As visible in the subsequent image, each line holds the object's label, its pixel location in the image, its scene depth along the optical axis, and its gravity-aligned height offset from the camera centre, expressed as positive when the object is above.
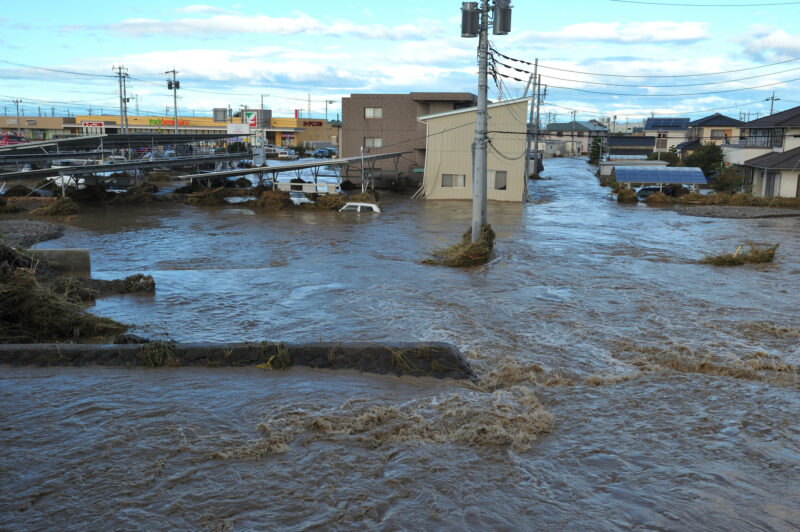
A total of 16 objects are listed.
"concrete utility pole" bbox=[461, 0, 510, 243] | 18.86 +2.91
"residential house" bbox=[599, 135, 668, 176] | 88.75 +3.04
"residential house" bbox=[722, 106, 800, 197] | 33.88 +0.94
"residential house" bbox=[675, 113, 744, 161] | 69.25 +4.41
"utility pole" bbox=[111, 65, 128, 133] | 62.59 +7.02
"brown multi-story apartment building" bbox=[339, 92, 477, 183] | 44.03 +2.74
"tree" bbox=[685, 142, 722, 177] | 51.06 +0.94
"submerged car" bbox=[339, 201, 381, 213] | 31.56 -2.14
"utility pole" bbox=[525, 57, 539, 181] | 39.26 +1.06
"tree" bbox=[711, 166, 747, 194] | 39.62 -0.74
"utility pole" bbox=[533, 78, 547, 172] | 50.17 +5.37
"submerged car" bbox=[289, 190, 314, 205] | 34.22 -1.88
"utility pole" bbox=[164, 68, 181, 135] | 65.44 +7.79
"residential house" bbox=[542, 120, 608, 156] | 118.30 +6.12
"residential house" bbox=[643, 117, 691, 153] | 83.31 +5.58
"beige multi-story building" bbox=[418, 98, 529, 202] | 35.91 +0.65
